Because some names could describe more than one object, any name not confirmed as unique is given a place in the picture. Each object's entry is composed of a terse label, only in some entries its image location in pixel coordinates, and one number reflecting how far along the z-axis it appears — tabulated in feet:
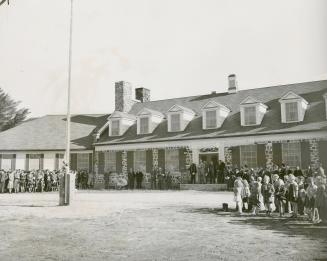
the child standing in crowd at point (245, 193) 35.58
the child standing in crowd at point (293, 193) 31.40
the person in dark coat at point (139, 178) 74.72
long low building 63.62
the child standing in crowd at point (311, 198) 28.58
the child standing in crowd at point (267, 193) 33.86
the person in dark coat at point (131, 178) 75.05
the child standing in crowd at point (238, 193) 33.99
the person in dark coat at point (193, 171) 67.46
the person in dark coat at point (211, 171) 66.18
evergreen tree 97.32
